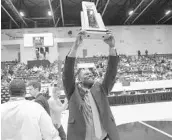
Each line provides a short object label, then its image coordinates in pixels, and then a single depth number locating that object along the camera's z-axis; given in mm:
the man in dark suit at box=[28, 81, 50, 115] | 2830
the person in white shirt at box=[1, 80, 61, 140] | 1522
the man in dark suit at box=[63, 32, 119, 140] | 1582
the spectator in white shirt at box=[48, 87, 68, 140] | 3574
